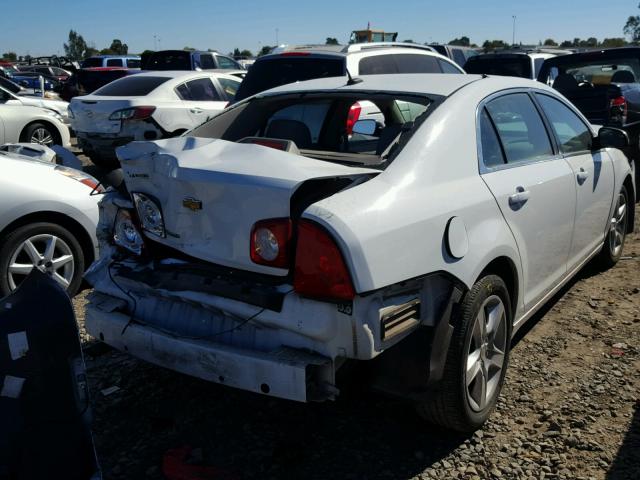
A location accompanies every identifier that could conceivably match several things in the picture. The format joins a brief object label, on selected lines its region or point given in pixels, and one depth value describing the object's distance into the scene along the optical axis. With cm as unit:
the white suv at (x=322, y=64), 734
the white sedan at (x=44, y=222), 462
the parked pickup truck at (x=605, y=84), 858
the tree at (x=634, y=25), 8325
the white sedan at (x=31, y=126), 1125
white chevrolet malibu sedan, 254
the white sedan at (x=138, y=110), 988
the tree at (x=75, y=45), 8637
